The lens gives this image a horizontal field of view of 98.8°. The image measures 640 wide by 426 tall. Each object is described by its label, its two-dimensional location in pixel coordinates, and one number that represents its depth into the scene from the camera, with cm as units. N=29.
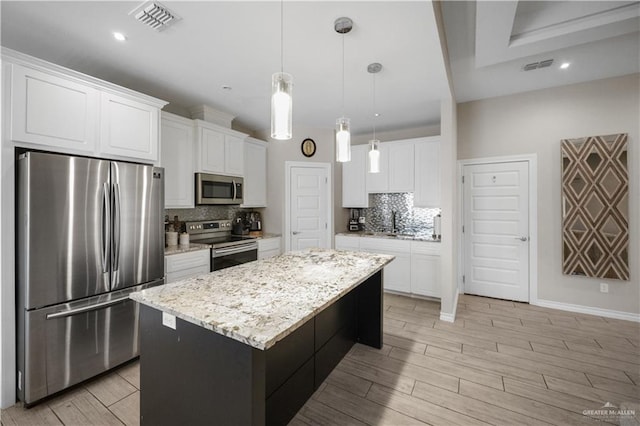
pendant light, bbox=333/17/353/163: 197
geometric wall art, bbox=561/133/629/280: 325
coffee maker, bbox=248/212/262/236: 450
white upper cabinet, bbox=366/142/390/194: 456
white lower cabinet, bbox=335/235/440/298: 390
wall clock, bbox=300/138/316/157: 461
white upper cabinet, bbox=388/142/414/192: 437
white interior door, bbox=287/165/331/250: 455
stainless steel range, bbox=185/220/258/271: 339
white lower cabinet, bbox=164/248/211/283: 282
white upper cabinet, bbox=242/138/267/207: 430
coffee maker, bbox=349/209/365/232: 505
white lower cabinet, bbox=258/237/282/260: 410
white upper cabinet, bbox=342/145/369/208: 476
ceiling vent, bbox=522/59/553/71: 295
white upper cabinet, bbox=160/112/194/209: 317
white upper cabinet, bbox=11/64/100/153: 188
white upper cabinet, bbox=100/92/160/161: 234
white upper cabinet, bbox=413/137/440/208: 414
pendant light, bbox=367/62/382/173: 236
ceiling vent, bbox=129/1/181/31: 180
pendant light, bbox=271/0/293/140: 141
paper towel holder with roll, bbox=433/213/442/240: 427
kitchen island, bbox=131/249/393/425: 115
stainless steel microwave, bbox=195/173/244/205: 352
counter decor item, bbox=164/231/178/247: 330
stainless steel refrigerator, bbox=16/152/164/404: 188
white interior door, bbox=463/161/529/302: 384
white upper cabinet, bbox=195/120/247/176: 351
